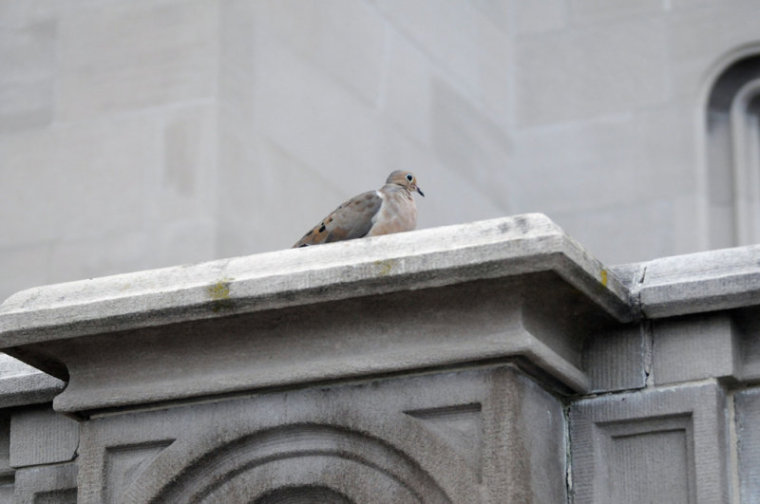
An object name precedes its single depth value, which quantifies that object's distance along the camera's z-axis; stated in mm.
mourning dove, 9258
